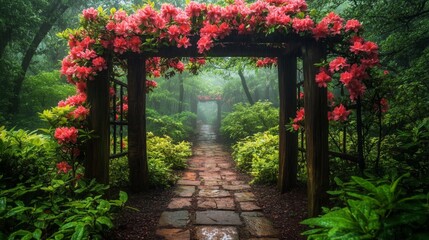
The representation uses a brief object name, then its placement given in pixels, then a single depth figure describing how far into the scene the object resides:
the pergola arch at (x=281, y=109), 3.36
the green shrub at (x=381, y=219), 1.27
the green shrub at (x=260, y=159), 5.41
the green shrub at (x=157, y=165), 4.86
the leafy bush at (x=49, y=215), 1.85
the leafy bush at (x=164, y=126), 10.87
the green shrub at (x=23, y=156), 2.69
